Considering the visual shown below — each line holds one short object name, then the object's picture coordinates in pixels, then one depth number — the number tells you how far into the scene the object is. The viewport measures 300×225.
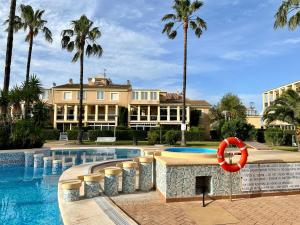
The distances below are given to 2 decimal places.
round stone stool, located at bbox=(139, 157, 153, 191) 6.87
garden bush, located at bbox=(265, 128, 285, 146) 25.86
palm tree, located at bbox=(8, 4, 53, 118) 23.93
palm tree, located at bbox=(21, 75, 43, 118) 15.40
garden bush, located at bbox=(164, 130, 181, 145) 23.52
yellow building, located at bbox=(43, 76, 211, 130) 37.80
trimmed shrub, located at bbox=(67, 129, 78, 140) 30.77
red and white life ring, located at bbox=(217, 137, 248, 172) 5.93
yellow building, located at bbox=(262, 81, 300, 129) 38.52
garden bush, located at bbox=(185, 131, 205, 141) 32.91
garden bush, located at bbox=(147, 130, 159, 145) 24.35
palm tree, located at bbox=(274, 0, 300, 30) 15.42
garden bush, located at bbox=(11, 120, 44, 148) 14.11
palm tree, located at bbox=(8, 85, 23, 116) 14.81
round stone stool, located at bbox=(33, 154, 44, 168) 12.41
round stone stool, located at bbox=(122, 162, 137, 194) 6.60
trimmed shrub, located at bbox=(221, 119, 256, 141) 27.71
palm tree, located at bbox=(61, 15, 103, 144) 24.03
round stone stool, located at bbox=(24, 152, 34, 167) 12.90
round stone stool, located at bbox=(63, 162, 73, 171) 12.15
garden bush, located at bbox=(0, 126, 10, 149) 13.71
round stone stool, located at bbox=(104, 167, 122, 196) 6.29
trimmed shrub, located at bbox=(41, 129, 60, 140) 31.15
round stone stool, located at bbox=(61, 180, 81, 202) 5.62
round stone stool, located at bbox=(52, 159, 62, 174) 11.57
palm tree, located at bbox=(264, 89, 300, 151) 19.05
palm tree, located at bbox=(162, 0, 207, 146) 23.70
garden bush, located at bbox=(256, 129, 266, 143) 31.81
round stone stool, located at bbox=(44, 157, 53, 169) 12.41
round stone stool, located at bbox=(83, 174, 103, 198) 5.94
